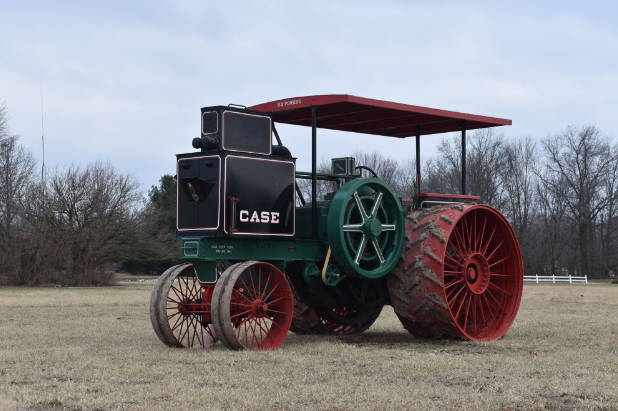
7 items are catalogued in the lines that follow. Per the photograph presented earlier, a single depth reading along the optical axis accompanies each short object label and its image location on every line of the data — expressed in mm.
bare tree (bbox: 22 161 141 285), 37344
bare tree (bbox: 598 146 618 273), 62125
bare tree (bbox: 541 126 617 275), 62125
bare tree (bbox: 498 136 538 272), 59109
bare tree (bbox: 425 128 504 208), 51906
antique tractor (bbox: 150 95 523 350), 10078
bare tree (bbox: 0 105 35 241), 40688
